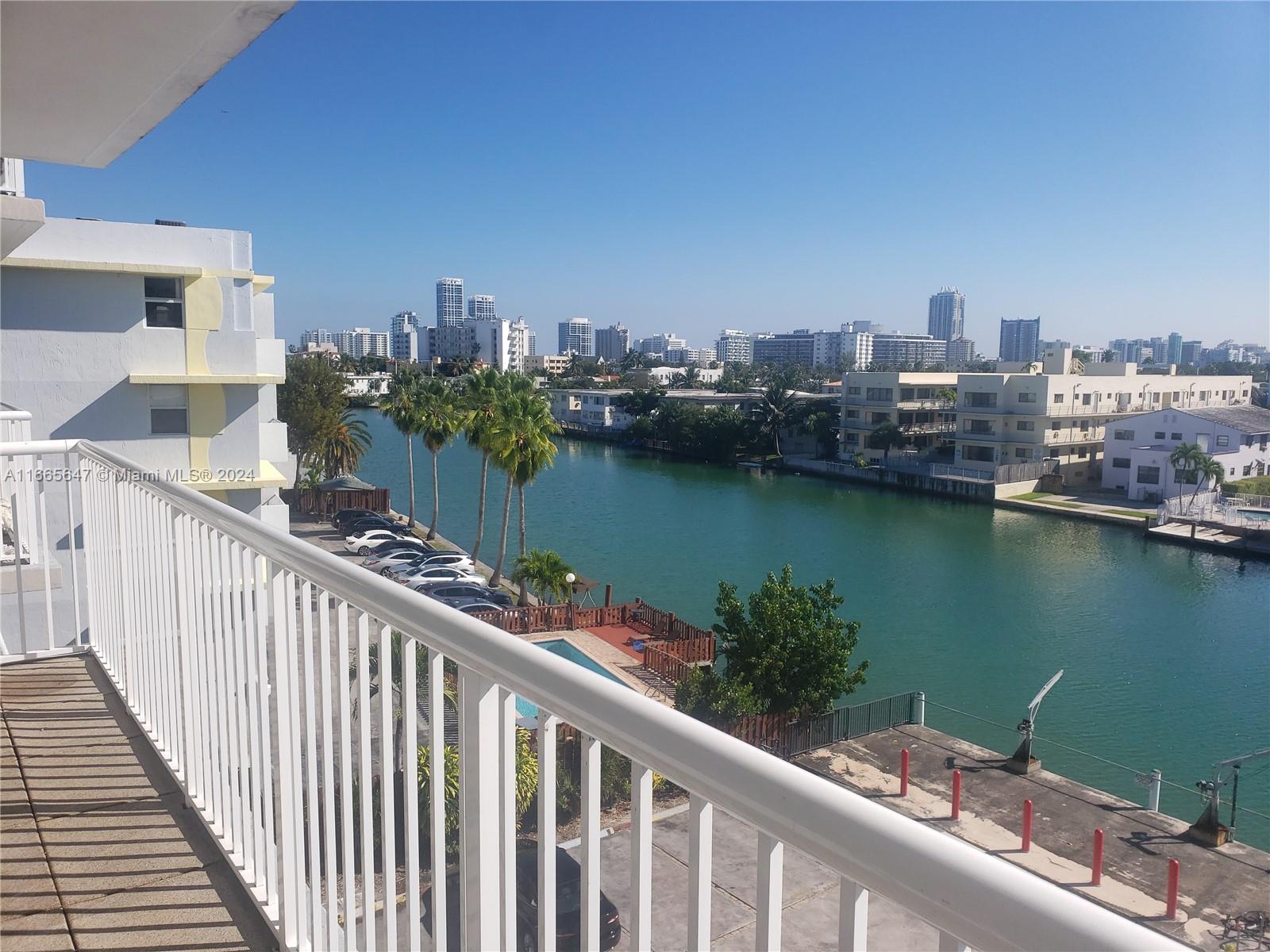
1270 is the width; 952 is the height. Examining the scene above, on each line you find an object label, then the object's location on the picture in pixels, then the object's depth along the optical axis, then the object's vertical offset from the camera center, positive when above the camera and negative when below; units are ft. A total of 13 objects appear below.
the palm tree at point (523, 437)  78.84 -4.95
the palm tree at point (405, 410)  112.97 -4.11
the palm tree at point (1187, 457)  130.93 -10.43
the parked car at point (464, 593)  67.99 -15.67
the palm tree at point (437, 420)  106.63 -4.95
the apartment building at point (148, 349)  48.62 +1.31
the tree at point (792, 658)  53.01 -15.41
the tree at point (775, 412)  184.85 -6.51
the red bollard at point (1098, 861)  36.15 -18.43
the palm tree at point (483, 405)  82.94 -2.61
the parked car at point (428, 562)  74.57 -15.26
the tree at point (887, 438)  164.35 -10.16
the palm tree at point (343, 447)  112.27 -8.63
